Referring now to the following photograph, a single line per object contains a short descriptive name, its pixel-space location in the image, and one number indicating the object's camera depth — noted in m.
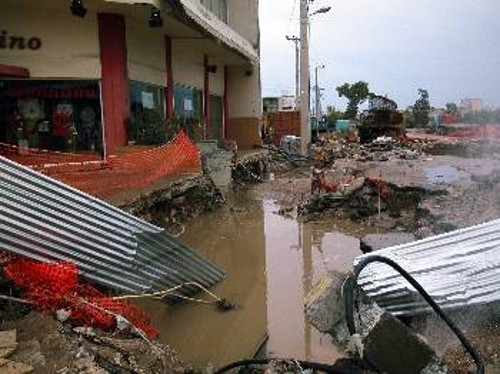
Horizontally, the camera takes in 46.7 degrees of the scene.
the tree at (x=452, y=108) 56.84
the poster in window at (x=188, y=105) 19.19
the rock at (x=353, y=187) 13.51
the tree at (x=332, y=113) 67.77
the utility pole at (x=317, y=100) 54.39
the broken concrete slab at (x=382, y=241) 6.96
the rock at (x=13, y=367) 3.62
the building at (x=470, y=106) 50.00
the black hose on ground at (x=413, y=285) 3.76
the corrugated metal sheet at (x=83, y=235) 4.95
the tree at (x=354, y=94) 61.09
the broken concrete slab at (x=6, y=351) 3.78
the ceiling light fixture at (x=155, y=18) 12.71
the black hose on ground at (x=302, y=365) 3.83
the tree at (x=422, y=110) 54.81
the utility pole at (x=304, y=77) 24.62
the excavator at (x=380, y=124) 33.96
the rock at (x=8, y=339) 3.91
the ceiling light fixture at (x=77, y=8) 11.24
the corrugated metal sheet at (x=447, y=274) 4.65
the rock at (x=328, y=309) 4.14
